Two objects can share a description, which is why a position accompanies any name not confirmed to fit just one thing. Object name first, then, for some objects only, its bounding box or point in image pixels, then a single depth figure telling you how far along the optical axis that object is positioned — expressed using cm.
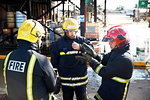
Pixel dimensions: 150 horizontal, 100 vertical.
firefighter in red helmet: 253
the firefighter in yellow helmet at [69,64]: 333
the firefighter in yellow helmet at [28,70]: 215
